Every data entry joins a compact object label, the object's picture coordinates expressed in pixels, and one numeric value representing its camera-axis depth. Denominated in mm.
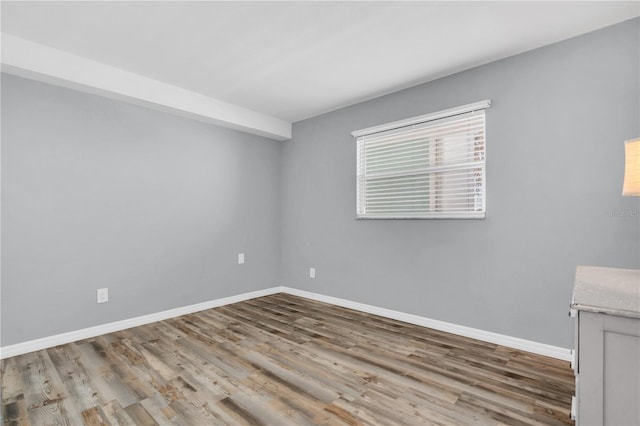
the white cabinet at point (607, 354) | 1019
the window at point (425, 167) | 2830
